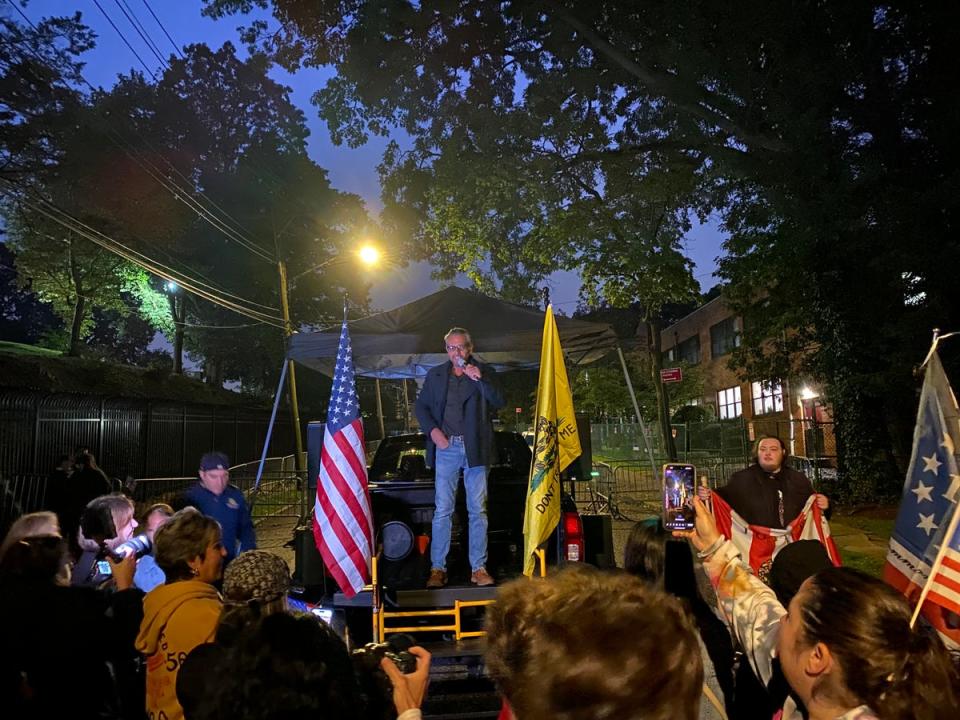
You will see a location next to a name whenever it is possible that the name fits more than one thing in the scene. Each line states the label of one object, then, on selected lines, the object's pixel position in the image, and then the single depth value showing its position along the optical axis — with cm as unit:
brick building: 2531
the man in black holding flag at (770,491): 513
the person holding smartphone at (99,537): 423
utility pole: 1816
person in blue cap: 516
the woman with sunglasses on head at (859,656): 171
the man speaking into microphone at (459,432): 524
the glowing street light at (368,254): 1587
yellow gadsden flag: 504
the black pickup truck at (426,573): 471
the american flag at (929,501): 343
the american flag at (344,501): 497
